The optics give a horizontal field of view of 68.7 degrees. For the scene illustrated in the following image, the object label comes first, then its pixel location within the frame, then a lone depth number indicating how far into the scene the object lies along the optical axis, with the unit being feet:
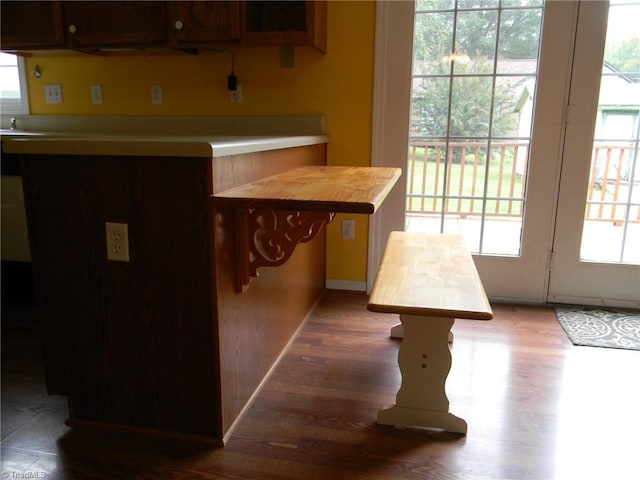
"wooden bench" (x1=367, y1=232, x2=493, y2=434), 4.53
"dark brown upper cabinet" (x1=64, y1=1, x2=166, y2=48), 7.36
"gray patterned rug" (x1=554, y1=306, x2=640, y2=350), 7.04
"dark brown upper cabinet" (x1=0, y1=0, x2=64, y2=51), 7.70
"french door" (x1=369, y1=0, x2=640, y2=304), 7.73
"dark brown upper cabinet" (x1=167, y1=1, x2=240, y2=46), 7.20
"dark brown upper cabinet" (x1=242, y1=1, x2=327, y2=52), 7.27
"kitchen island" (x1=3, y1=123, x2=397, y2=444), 4.24
